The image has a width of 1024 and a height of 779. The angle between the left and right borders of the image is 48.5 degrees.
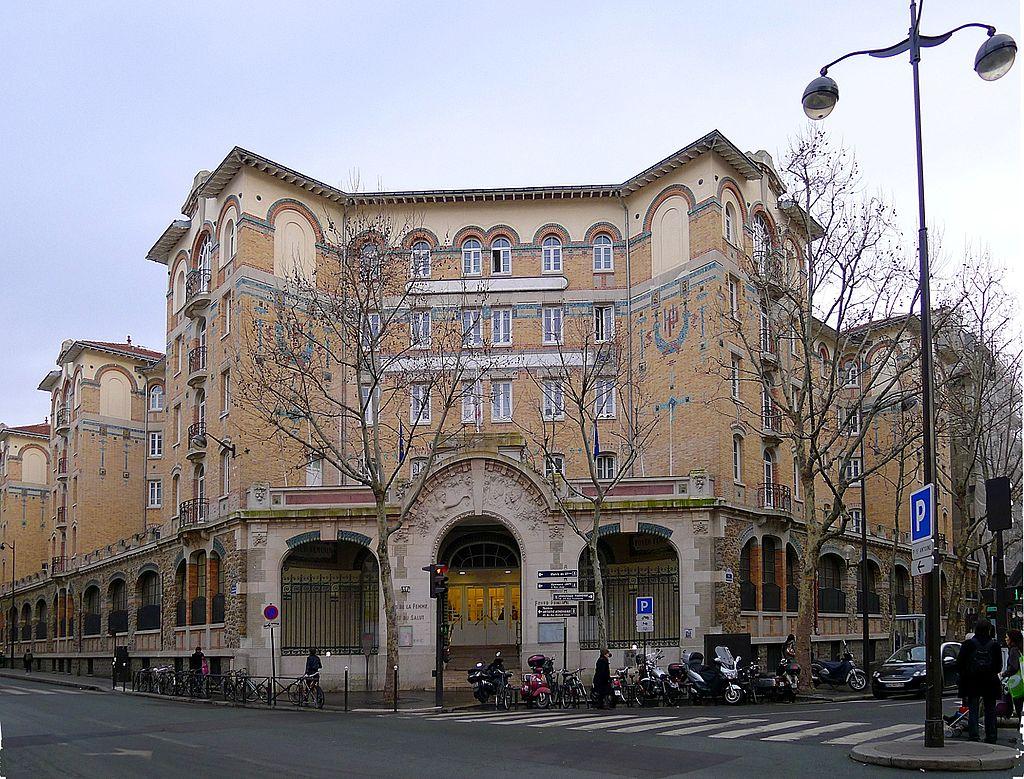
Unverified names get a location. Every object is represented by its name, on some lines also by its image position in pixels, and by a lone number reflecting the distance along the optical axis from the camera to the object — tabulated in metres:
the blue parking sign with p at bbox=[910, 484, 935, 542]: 14.24
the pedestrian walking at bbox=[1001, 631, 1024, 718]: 15.72
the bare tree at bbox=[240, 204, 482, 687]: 32.25
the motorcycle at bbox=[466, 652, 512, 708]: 26.52
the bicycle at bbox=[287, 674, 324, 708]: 28.39
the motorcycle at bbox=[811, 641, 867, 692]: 33.31
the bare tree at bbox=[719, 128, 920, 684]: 29.12
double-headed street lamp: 14.14
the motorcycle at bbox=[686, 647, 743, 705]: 26.05
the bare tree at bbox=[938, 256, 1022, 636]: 33.78
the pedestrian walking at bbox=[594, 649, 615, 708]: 25.36
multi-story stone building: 34.84
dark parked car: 29.25
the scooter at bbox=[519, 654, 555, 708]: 26.19
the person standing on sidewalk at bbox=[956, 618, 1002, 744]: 14.86
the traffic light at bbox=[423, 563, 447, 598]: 27.40
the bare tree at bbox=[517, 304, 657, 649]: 39.31
